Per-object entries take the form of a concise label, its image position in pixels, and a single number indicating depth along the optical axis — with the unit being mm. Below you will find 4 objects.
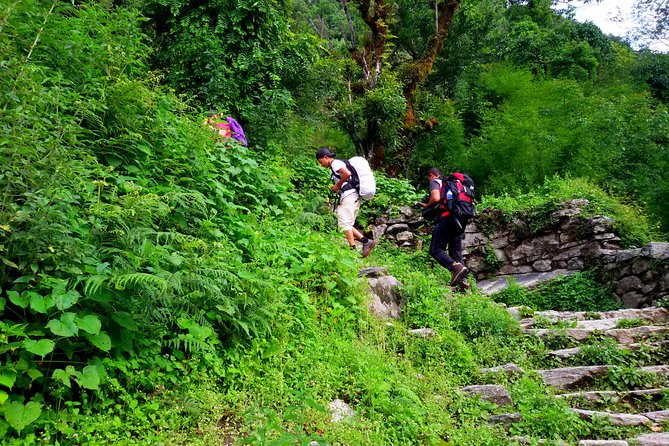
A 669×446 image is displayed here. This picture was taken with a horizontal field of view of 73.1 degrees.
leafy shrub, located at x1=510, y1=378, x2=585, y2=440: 3742
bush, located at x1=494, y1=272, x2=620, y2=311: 7836
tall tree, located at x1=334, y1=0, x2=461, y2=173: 13234
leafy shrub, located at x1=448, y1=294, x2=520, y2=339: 5613
